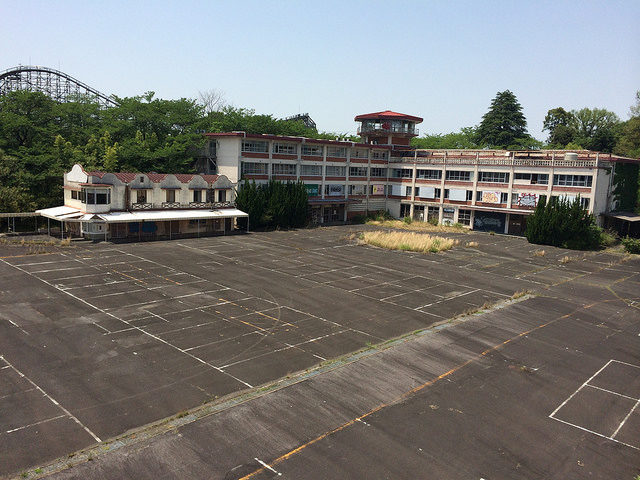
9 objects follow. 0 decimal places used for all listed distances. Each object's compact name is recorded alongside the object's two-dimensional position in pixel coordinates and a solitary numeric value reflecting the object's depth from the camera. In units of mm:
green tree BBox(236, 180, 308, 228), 64250
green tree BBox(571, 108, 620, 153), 108912
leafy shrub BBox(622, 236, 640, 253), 58188
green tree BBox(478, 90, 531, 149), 112875
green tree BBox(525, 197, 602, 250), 59594
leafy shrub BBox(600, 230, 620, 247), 61884
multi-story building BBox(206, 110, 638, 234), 65062
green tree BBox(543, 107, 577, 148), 117750
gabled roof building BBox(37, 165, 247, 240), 51312
